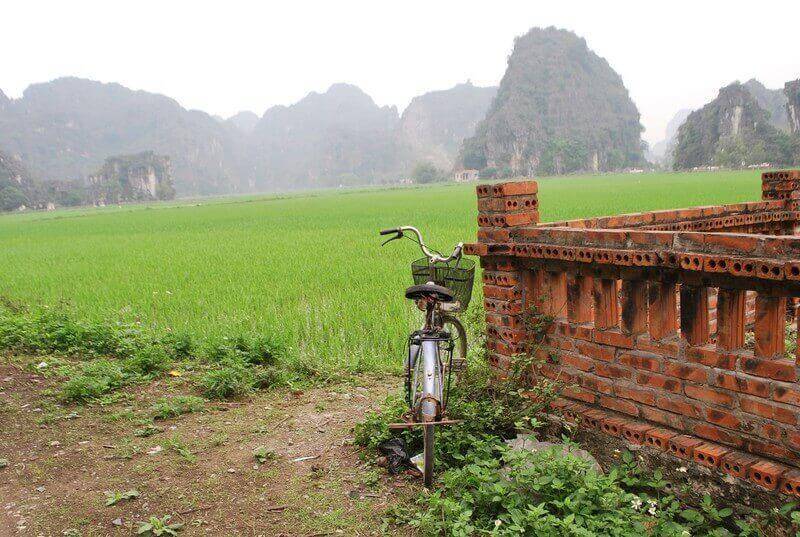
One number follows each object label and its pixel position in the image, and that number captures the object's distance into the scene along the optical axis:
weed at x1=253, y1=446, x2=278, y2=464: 3.41
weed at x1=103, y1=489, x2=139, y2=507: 2.93
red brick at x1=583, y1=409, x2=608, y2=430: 2.97
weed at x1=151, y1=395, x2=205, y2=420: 4.11
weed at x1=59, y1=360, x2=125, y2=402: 4.41
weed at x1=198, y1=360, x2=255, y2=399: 4.48
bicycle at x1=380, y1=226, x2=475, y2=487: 2.91
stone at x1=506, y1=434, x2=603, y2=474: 2.92
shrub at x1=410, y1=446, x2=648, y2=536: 2.44
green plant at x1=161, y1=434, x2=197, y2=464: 3.42
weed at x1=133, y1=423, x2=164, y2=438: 3.81
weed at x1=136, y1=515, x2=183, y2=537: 2.70
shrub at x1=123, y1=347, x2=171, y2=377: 4.96
